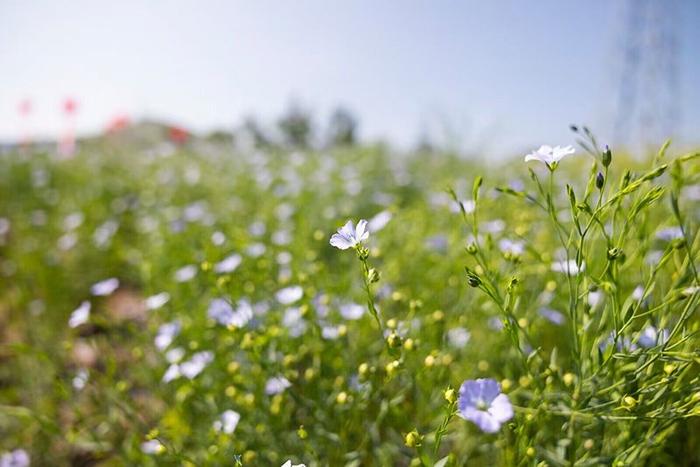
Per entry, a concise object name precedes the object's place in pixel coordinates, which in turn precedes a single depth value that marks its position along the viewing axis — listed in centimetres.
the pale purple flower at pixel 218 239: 57
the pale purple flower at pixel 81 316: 48
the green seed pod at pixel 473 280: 27
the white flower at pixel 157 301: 52
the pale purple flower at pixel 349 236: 30
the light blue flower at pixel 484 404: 26
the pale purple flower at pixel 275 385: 40
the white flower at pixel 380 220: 51
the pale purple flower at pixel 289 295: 46
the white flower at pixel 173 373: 45
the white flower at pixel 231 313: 42
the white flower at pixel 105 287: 58
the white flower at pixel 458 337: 46
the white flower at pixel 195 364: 45
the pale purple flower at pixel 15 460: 50
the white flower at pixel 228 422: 40
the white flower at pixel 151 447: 40
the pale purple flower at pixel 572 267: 40
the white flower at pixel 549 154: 29
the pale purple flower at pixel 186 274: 61
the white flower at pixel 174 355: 47
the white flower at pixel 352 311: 46
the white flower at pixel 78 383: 48
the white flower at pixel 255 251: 56
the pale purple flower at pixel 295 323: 46
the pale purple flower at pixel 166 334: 49
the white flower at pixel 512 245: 46
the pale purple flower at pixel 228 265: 48
